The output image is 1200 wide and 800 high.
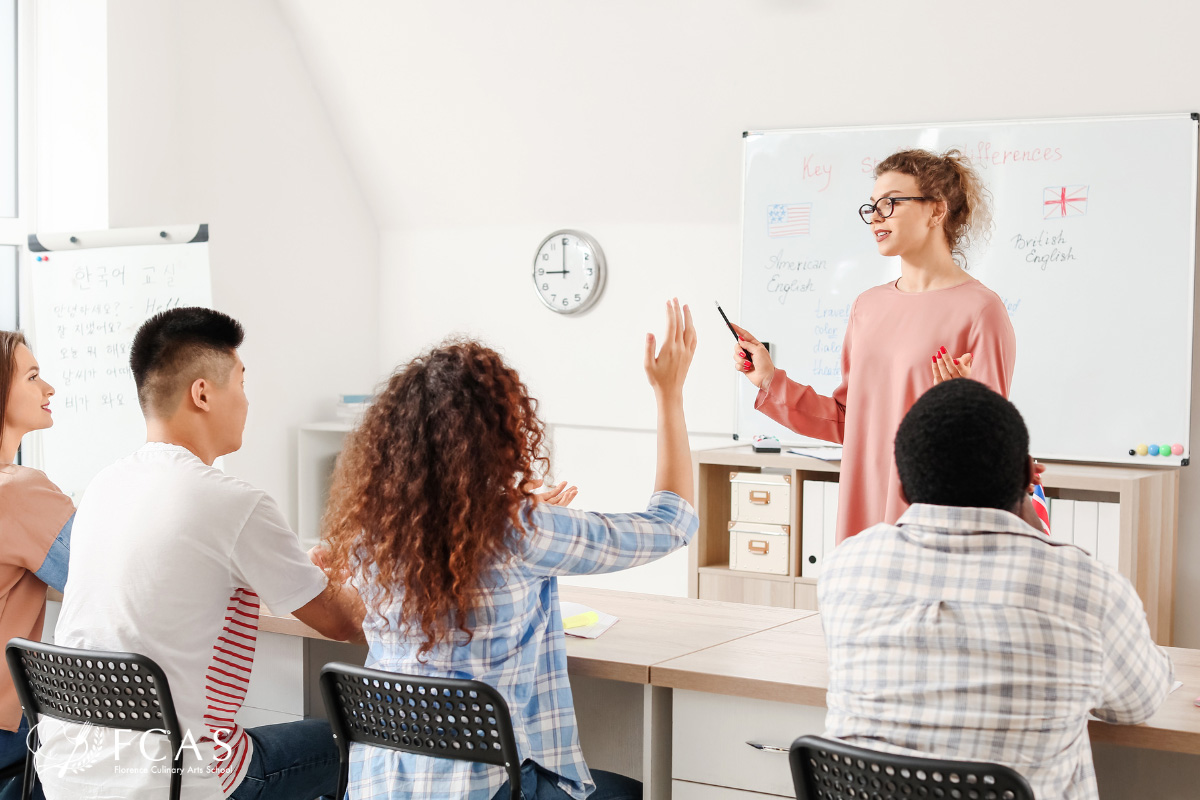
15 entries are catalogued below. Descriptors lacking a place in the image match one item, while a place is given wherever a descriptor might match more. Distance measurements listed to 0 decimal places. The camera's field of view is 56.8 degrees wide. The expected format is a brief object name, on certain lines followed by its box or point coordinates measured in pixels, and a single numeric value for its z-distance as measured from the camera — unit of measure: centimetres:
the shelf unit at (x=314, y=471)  461
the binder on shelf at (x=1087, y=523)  325
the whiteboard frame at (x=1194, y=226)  329
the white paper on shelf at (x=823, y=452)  366
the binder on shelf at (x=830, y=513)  361
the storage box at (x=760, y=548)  373
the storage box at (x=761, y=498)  372
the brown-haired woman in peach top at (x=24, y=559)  188
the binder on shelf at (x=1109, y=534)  321
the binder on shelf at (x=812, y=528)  366
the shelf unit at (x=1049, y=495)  319
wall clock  452
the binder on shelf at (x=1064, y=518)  330
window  402
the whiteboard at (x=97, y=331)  375
